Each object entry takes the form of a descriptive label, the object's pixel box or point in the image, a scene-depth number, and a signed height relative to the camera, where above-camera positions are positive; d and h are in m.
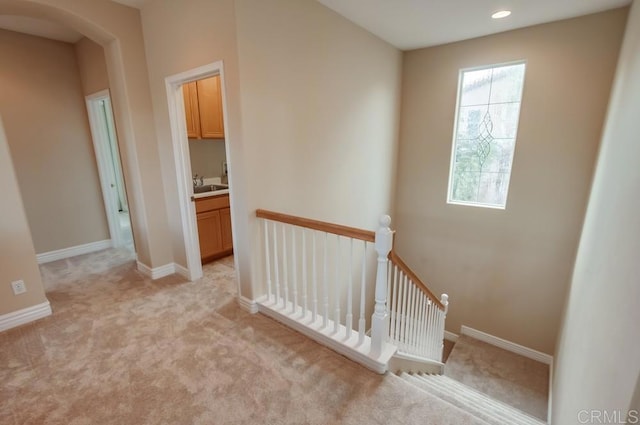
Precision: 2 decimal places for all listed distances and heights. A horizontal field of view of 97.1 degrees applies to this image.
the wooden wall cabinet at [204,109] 3.51 +0.56
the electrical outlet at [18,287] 2.29 -1.07
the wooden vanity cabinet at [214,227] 3.51 -0.95
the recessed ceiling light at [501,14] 2.77 +1.35
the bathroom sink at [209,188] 4.03 -0.50
